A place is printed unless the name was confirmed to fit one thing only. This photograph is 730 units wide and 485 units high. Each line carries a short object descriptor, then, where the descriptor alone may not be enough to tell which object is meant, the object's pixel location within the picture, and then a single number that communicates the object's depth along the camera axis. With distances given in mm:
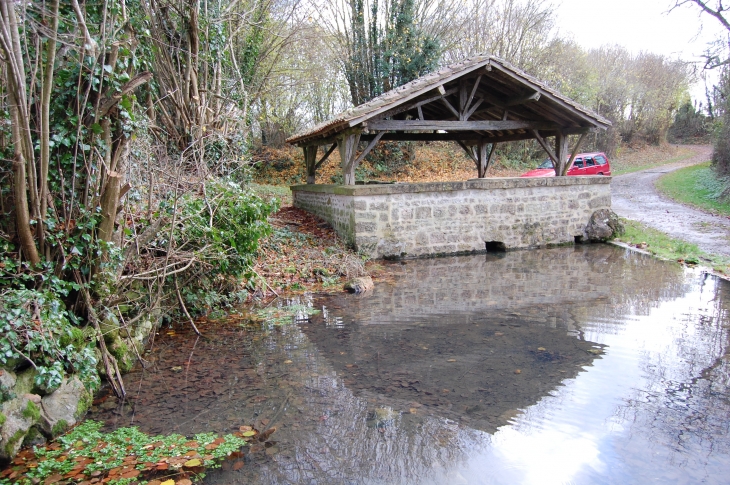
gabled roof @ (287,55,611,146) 9578
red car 18250
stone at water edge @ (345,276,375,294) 7711
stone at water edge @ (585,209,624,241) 11586
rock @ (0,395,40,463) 3095
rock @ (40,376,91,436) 3449
